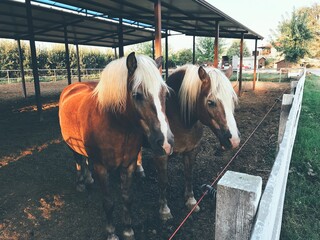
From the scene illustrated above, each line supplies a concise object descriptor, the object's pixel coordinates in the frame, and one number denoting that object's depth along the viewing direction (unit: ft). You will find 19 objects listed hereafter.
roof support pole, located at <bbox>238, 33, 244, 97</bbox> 36.25
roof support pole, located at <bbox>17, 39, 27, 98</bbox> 37.94
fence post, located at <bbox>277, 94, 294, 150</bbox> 11.94
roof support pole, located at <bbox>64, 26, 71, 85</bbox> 34.79
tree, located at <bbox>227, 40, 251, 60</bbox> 224.20
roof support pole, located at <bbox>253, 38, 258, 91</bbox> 44.45
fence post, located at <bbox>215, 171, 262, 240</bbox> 3.39
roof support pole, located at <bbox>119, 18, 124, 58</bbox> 26.58
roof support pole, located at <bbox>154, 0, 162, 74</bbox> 15.51
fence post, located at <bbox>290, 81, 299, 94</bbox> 18.53
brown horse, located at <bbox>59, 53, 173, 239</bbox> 6.68
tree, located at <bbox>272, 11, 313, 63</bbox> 71.56
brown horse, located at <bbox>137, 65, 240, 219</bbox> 8.13
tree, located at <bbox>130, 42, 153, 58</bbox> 140.19
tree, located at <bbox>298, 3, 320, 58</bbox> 72.14
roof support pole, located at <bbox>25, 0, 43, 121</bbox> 23.88
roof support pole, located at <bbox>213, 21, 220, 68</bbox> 27.09
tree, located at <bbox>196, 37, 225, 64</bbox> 123.03
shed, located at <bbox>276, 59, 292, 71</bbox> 135.60
